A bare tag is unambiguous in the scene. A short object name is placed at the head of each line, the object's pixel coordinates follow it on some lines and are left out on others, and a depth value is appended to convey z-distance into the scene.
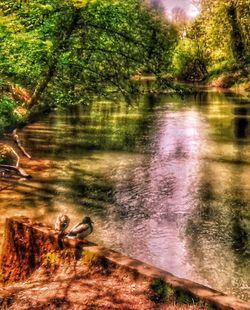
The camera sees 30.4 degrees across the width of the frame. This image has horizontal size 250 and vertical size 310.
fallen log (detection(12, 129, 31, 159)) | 23.58
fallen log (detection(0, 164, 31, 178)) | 20.28
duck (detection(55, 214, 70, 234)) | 9.84
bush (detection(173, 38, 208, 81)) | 79.75
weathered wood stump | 9.72
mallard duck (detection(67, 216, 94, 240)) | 9.90
